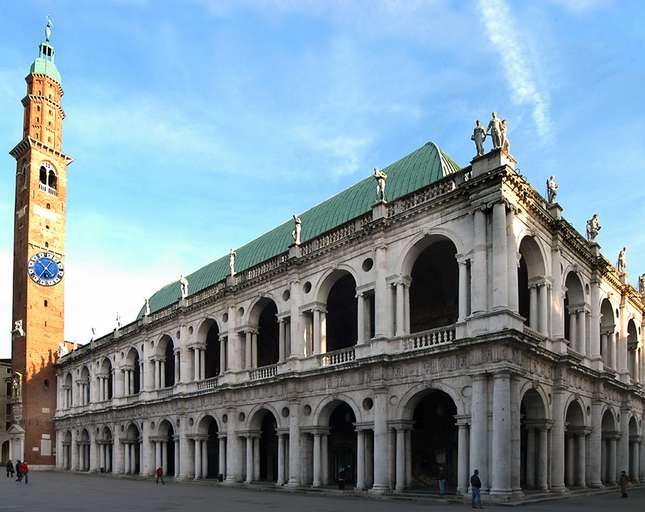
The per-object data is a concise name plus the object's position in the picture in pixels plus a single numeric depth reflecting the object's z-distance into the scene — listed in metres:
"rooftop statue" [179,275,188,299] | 47.03
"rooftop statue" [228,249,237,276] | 42.20
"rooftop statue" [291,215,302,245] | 36.53
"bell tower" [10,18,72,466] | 67.75
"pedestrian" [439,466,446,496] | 26.34
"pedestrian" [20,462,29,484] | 42.81
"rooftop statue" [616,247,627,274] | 40.75
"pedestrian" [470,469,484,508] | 22.98
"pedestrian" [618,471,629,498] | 27.95
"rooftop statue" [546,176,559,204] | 31.23
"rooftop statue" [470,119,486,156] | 27.52
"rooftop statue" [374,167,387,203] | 31.62
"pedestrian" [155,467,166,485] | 42.30
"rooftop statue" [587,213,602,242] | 36.38
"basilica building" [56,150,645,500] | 25.94
